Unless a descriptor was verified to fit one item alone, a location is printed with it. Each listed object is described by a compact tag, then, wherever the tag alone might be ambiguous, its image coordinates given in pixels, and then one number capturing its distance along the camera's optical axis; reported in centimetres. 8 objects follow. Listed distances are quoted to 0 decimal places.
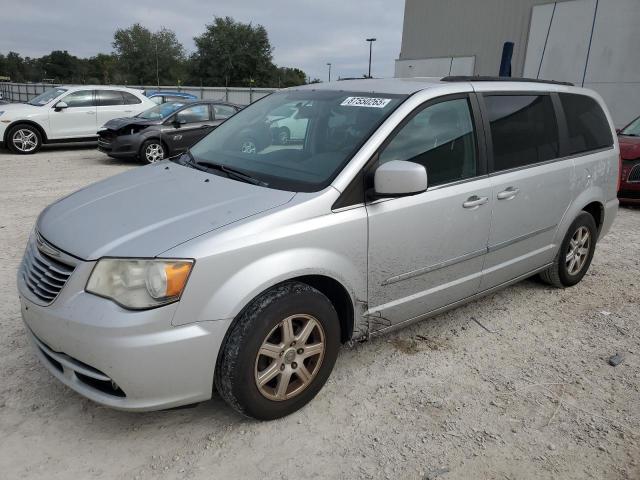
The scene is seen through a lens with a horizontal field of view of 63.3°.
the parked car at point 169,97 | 1534
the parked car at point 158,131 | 1095
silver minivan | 228
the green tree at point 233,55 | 6238
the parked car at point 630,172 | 789
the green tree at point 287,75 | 6569
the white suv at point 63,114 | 1227
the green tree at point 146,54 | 7269
